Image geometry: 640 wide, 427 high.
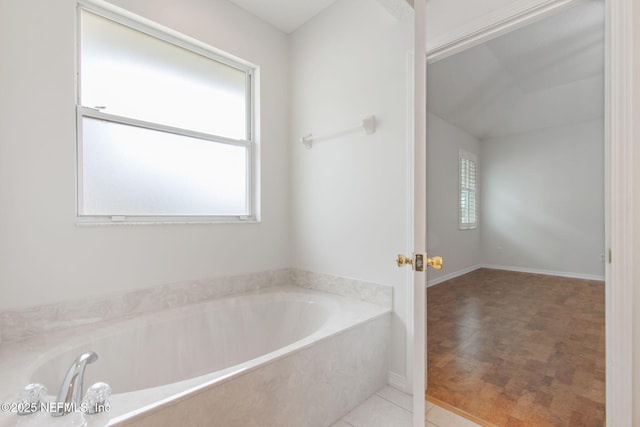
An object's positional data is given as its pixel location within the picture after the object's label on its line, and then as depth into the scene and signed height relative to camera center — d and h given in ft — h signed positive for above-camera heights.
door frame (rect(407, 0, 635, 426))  3.60 -0.07
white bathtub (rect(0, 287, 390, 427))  3.28 -2.40
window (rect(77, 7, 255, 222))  5.41 +1.85
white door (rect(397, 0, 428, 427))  3.54 +0.02
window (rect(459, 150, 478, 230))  16.92 +1.18
